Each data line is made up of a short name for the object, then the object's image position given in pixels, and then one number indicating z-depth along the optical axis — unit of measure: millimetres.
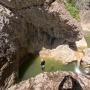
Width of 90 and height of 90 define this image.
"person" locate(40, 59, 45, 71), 6307
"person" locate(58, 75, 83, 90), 3820
